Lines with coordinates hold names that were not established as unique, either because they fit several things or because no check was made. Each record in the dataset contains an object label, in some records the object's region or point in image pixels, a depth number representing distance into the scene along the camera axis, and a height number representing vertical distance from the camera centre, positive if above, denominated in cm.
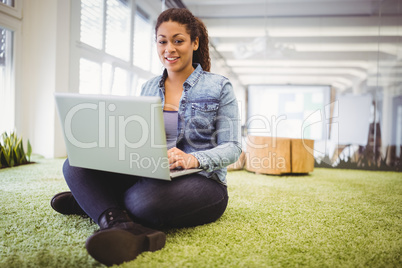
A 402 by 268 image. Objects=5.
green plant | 279 -30
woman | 97 -18
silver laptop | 84 -3
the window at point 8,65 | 326 +61
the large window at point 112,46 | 386 +114
